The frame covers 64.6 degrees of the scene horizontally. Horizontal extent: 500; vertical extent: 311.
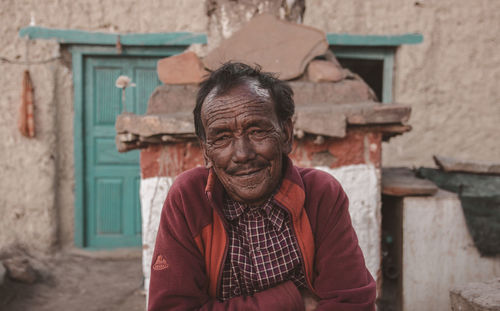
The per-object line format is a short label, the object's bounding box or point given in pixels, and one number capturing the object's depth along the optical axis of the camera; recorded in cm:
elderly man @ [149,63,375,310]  128
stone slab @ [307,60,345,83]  260
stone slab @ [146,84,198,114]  255
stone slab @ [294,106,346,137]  223
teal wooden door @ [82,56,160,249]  459
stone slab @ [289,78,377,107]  253
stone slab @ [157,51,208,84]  264
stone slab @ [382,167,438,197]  262
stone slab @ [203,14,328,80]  263
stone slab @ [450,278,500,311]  152
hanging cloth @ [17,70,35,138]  421
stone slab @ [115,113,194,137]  228
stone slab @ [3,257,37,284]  367
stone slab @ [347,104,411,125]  223
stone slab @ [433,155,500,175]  280
